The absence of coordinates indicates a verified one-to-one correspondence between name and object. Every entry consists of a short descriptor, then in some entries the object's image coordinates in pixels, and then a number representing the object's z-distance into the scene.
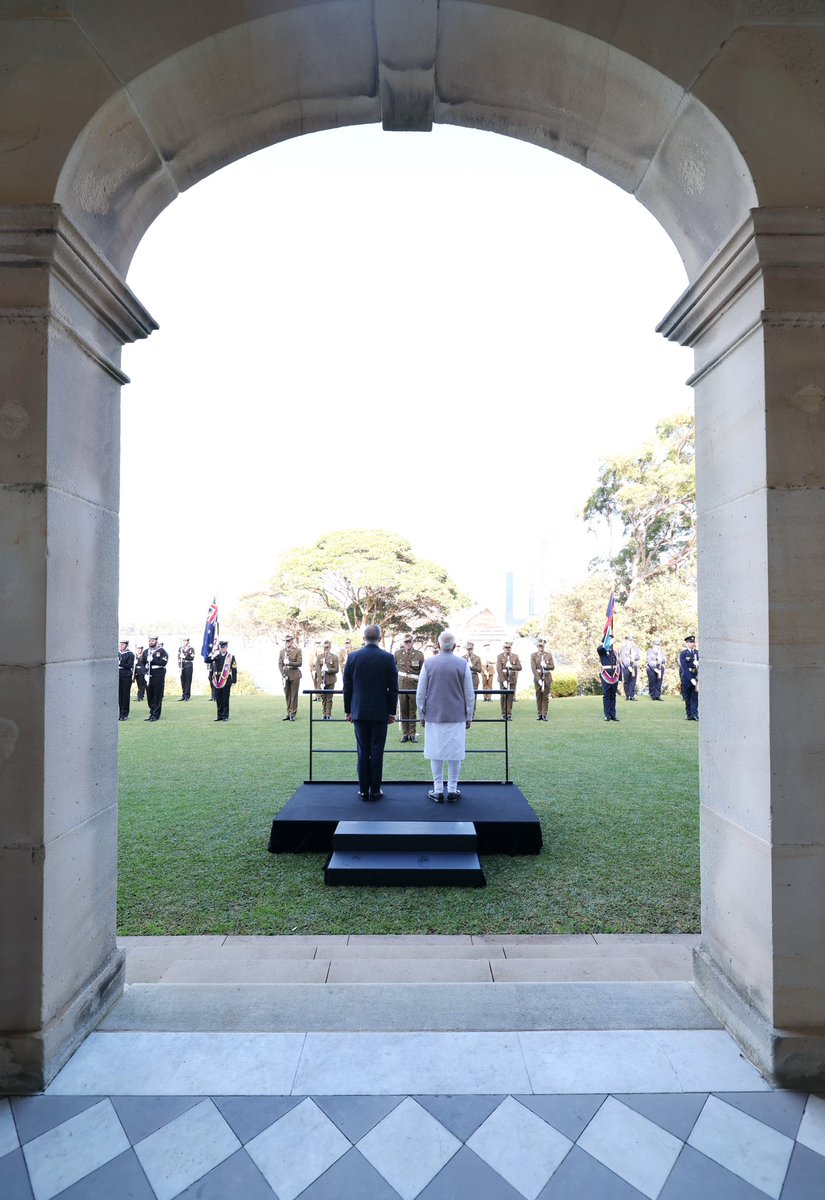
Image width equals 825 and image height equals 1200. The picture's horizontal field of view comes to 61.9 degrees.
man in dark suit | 7.20
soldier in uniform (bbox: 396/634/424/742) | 12.92
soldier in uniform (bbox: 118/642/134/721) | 16.14
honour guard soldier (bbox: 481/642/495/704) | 21.05
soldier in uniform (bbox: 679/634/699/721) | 16.16
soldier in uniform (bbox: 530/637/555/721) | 16.33
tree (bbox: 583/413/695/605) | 25.00
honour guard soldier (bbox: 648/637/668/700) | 20.64
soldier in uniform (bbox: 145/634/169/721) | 16.22
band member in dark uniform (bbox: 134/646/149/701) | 18.55
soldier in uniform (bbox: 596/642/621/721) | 15.95
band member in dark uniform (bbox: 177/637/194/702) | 20.42
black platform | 6.28
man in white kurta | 7.20
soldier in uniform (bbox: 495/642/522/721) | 17.44
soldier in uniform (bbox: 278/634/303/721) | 16.31
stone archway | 2.63
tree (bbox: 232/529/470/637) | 26.08
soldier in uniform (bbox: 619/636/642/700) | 20.03
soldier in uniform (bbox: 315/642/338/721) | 17.09
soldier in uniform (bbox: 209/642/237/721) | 16.06
